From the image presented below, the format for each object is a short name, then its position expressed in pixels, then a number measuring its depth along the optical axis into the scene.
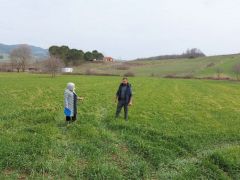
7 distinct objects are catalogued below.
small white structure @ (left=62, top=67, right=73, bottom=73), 61.97
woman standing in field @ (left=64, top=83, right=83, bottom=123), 8.14
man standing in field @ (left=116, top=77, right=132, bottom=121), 9.51
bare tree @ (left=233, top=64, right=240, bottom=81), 49.64
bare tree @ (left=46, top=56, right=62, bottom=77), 50.90
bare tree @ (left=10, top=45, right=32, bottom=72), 70.53
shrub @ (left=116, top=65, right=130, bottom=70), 70.36
